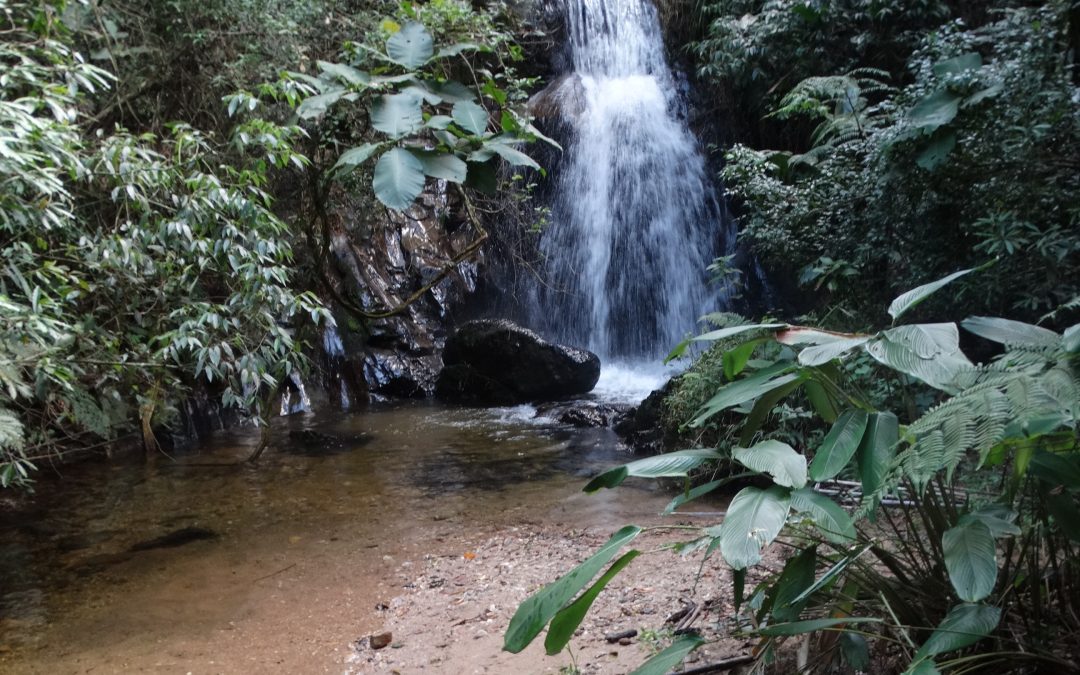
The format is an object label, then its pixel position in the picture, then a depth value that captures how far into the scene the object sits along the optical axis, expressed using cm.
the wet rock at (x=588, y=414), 753
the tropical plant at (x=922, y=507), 137
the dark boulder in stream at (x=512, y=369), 909
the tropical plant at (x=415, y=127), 290
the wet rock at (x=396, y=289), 951
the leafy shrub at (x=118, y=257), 357
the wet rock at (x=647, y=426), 619
